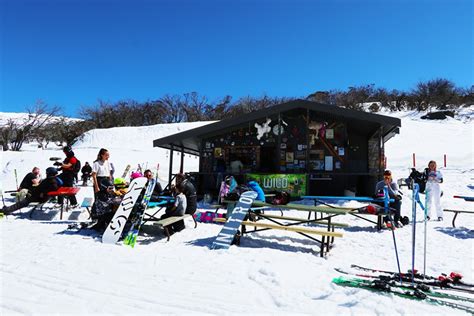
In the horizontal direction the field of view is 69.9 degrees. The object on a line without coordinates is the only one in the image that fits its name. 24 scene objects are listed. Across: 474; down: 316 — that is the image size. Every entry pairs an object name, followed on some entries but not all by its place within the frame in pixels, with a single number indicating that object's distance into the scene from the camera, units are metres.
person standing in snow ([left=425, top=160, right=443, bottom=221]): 7.92
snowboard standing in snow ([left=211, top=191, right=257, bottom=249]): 5.41
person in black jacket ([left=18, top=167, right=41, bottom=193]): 8.75
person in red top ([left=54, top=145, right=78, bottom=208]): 8.71
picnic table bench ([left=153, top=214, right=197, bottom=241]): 5.72
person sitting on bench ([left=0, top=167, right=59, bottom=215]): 7.98
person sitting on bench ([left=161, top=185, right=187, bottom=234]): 6.49
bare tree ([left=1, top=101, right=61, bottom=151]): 28.86
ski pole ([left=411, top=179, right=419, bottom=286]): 3.60
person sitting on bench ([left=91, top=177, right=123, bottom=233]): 6.38
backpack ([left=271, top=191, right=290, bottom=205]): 6.88
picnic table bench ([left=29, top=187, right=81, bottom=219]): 7.80
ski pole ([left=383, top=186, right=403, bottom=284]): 6.72
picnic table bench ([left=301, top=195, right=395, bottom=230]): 6.68
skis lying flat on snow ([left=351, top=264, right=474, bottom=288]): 3.66
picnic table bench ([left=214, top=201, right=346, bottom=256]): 5.06
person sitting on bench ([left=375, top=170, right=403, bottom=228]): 7.21
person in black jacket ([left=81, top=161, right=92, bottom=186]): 17.32
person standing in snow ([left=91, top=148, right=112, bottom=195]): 7.41
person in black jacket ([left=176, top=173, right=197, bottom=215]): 6.82
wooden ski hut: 11.70
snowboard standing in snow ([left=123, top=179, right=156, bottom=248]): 5.55
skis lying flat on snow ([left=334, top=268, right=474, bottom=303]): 3.29
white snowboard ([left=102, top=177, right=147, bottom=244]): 5.65
